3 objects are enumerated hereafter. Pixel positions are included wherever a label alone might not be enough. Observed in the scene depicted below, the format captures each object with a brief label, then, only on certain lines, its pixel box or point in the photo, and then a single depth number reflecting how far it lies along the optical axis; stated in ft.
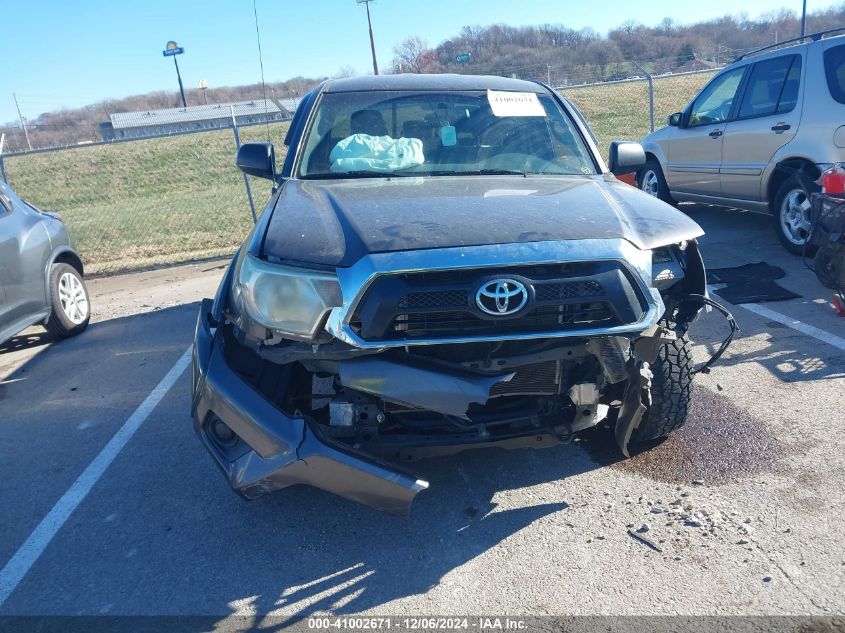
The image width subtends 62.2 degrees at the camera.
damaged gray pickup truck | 8.55
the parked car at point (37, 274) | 18.30
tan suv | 21.49
